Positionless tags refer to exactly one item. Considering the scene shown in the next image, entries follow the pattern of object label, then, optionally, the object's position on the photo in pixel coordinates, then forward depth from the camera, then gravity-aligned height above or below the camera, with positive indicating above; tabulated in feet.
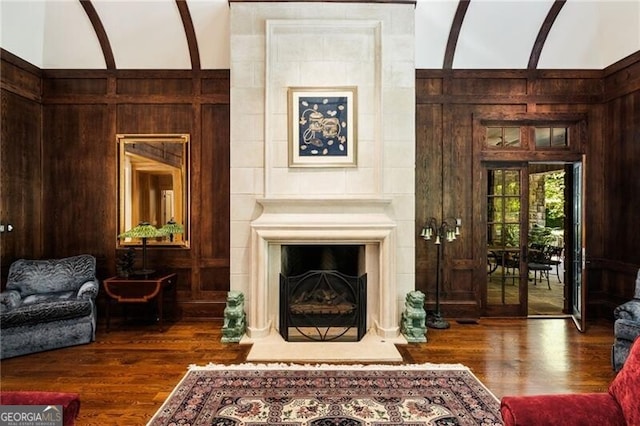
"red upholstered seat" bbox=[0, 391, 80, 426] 5.12 -2.83
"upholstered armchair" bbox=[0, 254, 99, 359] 11.16 -3.22
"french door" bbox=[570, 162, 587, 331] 13.57 -1.76
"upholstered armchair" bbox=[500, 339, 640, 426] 4.75 -2.79
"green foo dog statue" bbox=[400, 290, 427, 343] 12.34 -3.97
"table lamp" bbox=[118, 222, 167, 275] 13.51 -0.91
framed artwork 12.87 +3.10
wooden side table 12.96 -2.97
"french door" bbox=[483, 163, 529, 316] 15.21 -1.20
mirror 14.83 +1.12
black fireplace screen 12.51 -3.56
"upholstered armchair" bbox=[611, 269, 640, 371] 9.77 -3.39
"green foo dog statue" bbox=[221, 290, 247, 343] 12.26 -3.92
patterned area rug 7.86 -4.71
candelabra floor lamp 13.96 -1.09
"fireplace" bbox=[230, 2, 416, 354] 12.90 +3.75
